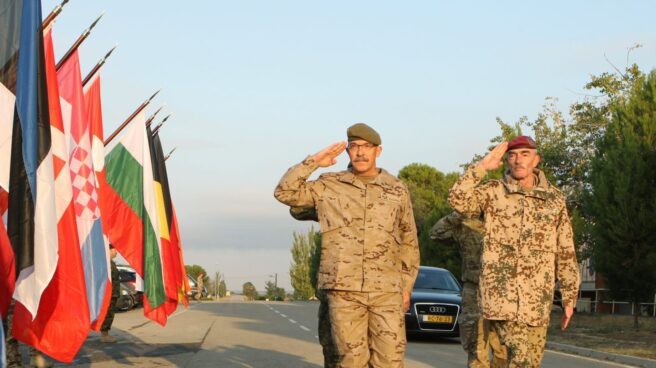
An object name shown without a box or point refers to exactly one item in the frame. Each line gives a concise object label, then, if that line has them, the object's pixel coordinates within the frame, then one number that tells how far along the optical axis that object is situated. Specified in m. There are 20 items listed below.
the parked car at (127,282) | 34.75
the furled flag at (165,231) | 15.92
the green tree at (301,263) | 110.94
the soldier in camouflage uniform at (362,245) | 7.05
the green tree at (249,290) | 152.00
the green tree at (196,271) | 166.91
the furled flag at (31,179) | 8.18
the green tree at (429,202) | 48.34
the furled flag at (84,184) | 10.85
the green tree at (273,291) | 149.64
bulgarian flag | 15.47
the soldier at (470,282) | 9.45
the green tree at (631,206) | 25.47
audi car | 19.52
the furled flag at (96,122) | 14.45
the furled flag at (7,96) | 7.85
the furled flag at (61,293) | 8.42
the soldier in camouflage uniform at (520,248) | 7.25
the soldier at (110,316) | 17.19
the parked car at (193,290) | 57.62
